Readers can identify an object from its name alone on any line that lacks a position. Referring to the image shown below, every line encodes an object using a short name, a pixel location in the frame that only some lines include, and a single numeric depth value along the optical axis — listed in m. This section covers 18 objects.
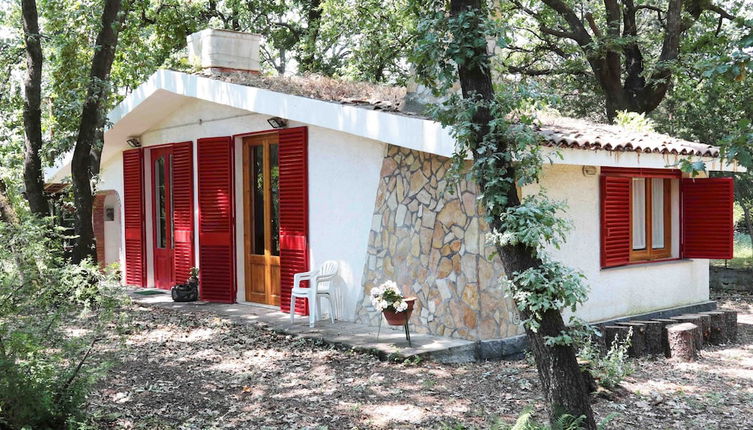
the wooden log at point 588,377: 6.22
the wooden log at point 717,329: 9.35
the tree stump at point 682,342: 8.20
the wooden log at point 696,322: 8.60
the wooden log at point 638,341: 8.28
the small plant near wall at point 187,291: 11.37
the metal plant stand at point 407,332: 7.59
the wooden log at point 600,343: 7.84
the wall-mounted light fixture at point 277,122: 9.84
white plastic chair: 8.82
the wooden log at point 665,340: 8.36
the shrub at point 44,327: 4.80
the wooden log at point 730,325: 9.49
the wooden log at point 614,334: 8.23
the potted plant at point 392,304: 7.52
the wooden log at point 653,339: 8.39
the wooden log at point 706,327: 9.20
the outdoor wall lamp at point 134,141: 12.92
